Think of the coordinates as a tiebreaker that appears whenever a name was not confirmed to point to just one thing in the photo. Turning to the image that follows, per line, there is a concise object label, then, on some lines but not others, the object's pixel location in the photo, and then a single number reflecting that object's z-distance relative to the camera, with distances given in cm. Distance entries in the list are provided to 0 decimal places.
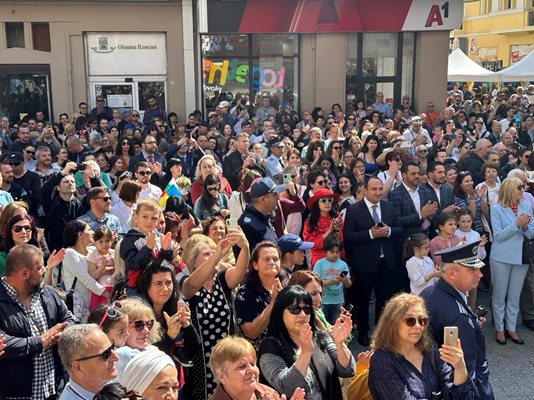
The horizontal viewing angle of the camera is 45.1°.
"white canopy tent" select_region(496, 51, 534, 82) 1913
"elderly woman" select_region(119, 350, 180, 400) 335
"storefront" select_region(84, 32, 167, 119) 1747
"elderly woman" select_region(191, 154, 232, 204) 808
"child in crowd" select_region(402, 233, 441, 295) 659
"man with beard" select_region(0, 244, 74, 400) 429
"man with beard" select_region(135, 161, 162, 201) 808
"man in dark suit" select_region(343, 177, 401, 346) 717
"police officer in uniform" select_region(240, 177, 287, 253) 628
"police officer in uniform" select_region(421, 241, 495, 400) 427
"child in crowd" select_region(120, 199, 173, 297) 473
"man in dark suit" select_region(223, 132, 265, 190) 1045
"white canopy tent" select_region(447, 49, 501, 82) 2191
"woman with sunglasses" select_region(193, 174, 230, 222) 753
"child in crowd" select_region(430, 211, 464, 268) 689
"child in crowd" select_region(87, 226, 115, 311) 552
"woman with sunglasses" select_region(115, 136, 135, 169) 1072
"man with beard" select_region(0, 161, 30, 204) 802
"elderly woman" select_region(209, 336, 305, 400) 346
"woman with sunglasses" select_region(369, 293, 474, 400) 376
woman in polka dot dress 469
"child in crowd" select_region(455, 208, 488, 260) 718
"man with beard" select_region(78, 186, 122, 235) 657
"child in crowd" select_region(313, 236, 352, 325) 665
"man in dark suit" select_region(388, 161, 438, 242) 757
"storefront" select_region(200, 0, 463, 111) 1812
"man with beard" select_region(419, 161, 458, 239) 789
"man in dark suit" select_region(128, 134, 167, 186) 1025
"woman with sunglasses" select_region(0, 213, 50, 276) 552
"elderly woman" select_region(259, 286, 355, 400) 380
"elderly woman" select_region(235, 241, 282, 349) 454
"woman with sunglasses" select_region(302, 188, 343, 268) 705
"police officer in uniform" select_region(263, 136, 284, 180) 1044
